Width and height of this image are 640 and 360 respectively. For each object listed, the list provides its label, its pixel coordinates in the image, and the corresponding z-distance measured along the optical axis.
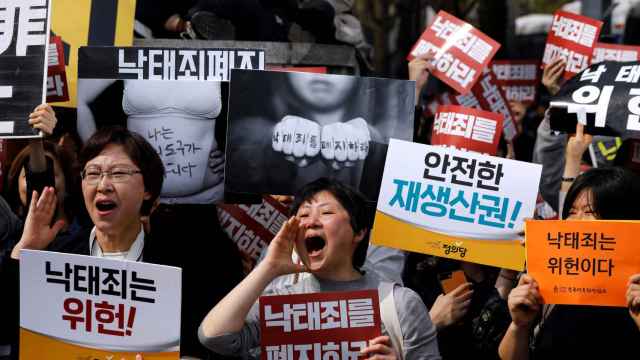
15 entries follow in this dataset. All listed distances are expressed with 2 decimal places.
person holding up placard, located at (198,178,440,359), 8.45
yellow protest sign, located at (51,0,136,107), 13.26
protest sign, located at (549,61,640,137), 11.24
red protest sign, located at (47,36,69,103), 11.89
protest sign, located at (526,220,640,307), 8.58
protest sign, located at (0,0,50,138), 10.70
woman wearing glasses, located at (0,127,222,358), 9.63
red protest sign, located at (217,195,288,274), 12.48
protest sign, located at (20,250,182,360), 8.50
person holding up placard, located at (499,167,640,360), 8.61
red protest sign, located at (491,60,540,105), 19.78
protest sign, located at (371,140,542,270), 10.31
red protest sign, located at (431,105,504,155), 13.16
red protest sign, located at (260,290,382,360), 8.66
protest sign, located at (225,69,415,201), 11.18
